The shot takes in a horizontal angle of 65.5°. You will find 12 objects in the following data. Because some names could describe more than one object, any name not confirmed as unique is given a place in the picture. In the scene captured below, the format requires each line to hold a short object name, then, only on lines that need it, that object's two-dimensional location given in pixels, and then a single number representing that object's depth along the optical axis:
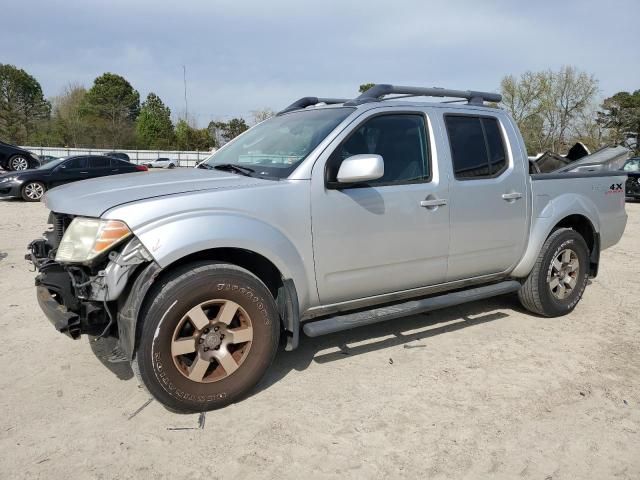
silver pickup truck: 2.77
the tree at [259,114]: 51.68
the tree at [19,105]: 48.28
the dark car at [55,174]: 13.56
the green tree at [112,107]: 51.41
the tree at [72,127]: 48.84
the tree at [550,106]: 45.53
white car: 44.10
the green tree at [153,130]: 55.47
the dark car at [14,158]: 16.38
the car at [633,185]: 18.30
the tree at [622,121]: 43.78
